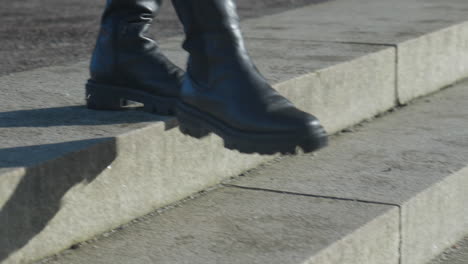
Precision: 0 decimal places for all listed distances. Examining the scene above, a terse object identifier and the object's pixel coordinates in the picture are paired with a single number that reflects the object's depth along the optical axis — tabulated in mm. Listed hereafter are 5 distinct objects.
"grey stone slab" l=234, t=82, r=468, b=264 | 4910
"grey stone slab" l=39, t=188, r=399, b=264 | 4105
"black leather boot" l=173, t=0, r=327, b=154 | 4082
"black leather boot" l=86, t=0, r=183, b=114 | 4922
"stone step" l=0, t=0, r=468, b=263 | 4070
